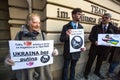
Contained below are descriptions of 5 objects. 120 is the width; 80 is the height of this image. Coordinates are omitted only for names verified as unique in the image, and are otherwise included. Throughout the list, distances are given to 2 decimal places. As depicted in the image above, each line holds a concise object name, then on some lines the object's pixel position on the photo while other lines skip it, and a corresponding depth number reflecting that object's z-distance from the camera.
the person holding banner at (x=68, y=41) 1.33
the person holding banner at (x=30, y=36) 0.84
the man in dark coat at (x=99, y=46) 1.60
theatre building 1.48
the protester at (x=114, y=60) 1.74
